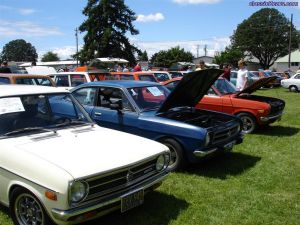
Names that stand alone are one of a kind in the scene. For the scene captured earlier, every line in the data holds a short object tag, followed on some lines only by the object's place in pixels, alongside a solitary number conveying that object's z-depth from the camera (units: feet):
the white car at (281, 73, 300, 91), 86.00
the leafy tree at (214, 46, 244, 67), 243.40
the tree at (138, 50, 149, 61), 288.30
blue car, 19.88
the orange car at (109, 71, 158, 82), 43.42
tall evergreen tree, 166.50
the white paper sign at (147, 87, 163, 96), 23.26
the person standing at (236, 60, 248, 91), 37.85
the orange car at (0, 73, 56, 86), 31.50
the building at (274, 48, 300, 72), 252.21
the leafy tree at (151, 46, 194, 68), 246.25
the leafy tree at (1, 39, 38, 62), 430.82
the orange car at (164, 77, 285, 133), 30.01
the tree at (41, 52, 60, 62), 419.33
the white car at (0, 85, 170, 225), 11.82
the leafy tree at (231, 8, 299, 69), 263.08
